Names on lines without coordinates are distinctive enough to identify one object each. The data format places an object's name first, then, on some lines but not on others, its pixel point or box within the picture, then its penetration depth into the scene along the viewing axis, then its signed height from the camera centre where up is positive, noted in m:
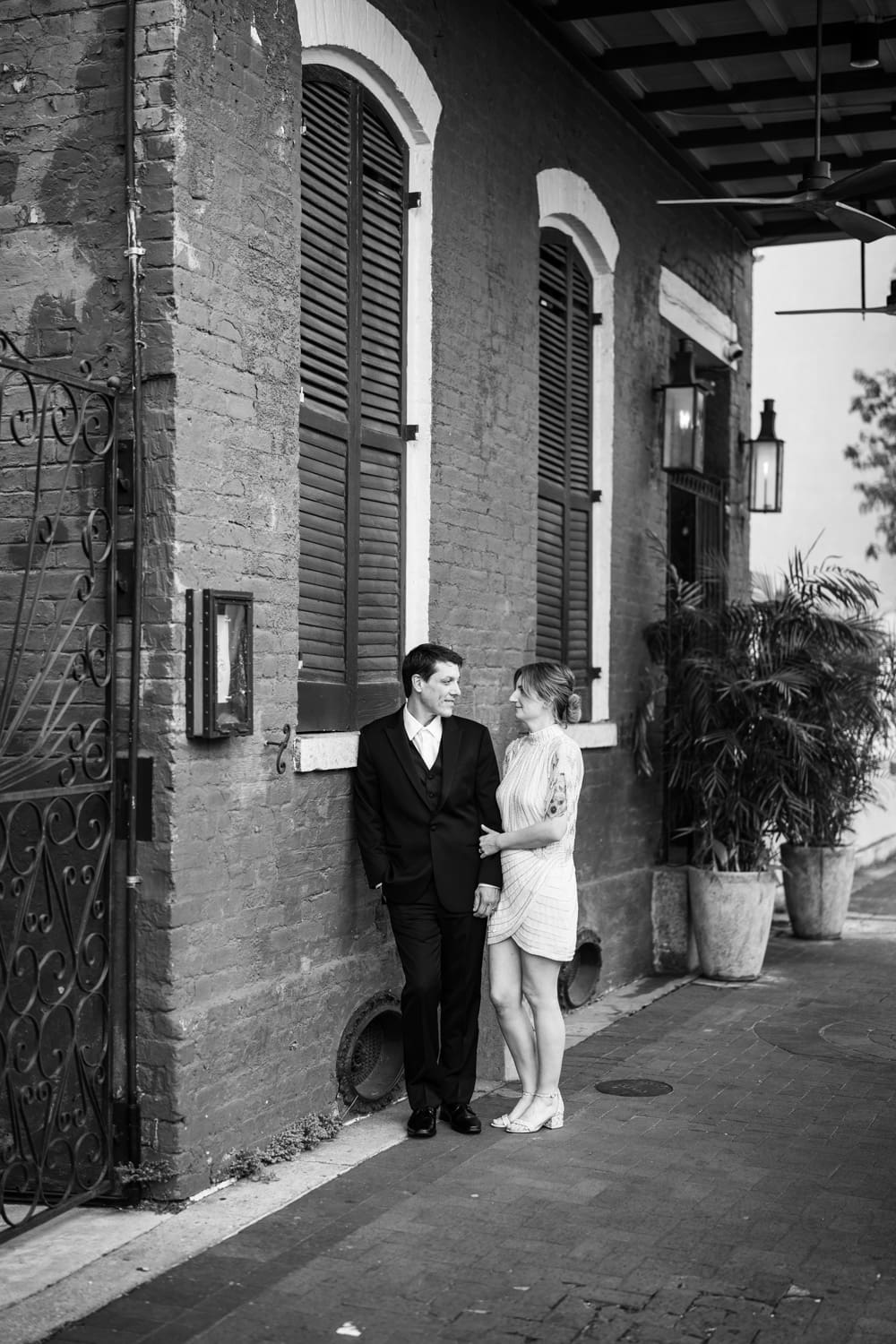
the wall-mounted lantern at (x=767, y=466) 12.38 +1.63
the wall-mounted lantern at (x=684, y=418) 10.28 +1.66
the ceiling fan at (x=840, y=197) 6.87 +2.12
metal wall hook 5.96 -0.32
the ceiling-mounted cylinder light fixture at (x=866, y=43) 7.95 +3.15
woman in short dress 6.36 -0.86
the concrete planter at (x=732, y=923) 9.80 -1.53
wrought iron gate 5.15 -0.36
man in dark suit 6.34 -0.79
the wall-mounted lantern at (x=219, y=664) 5.43 +0.03
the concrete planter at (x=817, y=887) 11.34 -1.52
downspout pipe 5.34 +0.11
